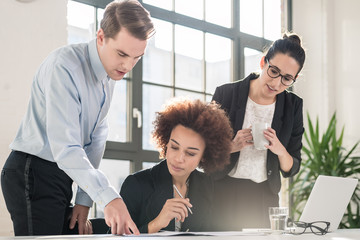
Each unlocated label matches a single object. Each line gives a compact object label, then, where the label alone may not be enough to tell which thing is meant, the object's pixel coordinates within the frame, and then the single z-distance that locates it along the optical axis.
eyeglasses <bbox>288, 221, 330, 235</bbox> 1.96
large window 4.13
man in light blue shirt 1.80
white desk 1.51
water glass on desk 2.06
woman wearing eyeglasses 2.49
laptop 2.10
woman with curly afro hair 2.20
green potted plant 5.16
